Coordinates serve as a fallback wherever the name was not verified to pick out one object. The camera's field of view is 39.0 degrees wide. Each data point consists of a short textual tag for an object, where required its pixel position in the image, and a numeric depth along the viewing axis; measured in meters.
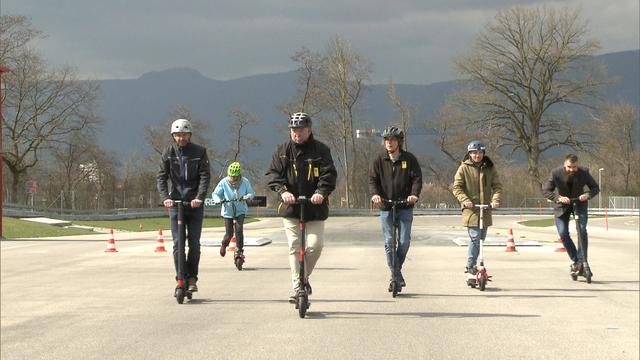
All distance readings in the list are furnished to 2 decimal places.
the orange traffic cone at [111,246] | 20.62
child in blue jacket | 15.74
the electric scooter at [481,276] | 12.10
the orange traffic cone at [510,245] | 20.80
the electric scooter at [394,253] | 11.07
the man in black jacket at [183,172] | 10.73
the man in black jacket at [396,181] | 10.91
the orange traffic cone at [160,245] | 20.61
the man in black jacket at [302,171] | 9.45
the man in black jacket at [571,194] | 13.72
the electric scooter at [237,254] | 15.64
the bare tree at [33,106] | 64.25
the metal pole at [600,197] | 88.94
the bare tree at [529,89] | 66.56
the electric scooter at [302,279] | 9.38
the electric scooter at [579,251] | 13.66
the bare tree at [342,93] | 79.56
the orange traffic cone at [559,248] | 20.78
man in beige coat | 12.30
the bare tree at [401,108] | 82.81
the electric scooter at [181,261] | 10.73
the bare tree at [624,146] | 104.81
